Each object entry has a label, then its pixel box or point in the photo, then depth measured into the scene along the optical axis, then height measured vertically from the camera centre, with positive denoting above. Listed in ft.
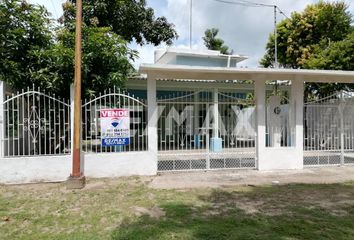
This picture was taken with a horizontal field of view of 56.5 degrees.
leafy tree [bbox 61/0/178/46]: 46.51 +16.32
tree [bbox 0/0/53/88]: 28.30 +7.75
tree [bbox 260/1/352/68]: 58.59 +17.03
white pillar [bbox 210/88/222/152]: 32.16 -1.46
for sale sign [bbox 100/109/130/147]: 27.61 -0.24
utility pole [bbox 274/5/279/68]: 63.15 +14.74
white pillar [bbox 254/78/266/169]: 31.24 +0.05
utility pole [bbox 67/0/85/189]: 24.93 +1.04
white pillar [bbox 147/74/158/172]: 28.73 +0.33
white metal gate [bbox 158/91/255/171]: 30.58 -1.12
